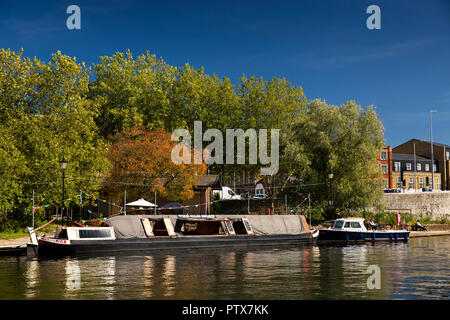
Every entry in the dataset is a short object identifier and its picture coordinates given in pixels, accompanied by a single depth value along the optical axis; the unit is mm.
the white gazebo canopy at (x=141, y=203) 49981
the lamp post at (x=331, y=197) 52612
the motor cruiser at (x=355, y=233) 47375
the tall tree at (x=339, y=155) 55219
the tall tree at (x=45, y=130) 44875
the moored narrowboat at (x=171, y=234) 34597
